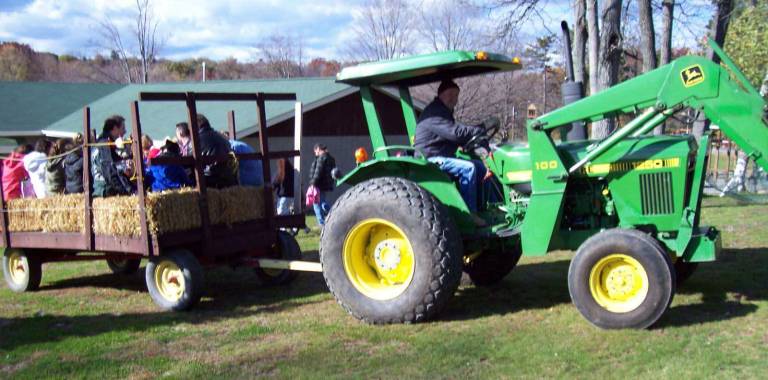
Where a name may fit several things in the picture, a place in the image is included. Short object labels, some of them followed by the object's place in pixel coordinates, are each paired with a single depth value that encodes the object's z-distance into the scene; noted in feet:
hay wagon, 23.45
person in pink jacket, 34.35
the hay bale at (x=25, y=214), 26.73
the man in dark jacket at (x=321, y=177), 45.55
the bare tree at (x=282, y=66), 164.95
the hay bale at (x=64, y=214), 25.44
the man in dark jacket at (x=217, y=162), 26.27
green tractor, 18.47
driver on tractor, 21.53
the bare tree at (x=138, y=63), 168.76
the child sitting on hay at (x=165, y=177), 25.23
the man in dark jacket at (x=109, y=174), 25.05
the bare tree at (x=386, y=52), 126.00
